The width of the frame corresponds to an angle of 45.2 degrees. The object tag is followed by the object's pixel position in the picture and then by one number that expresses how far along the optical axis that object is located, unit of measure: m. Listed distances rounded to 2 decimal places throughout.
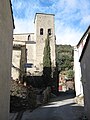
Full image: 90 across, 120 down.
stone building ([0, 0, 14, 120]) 4.95
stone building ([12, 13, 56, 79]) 21.53
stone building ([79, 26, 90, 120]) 6.45
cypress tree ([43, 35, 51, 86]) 18.02
